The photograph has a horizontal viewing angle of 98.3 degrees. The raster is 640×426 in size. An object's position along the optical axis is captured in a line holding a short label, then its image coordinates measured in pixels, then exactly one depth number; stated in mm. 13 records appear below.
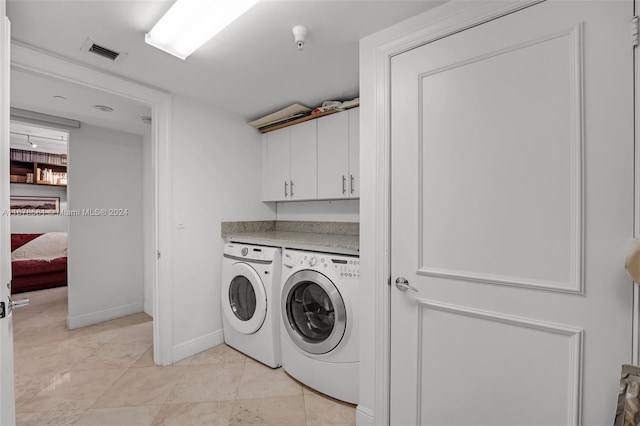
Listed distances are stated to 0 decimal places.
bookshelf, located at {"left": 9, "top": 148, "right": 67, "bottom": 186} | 4574
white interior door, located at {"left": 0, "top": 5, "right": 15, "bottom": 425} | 1016
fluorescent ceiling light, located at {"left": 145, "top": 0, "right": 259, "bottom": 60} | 1264
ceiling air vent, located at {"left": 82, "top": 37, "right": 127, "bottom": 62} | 1581
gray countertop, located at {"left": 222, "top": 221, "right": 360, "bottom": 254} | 1866
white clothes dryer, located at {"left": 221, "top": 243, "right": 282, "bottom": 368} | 2129
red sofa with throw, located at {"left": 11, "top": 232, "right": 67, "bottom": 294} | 4031
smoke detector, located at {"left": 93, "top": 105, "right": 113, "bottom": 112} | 2494
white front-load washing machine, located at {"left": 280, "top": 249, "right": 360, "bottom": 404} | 1702
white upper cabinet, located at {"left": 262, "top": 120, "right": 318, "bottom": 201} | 2535
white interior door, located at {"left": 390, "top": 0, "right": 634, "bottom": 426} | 968
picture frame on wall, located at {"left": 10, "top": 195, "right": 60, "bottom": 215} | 4584
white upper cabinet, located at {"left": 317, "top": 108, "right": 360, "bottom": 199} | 2266
